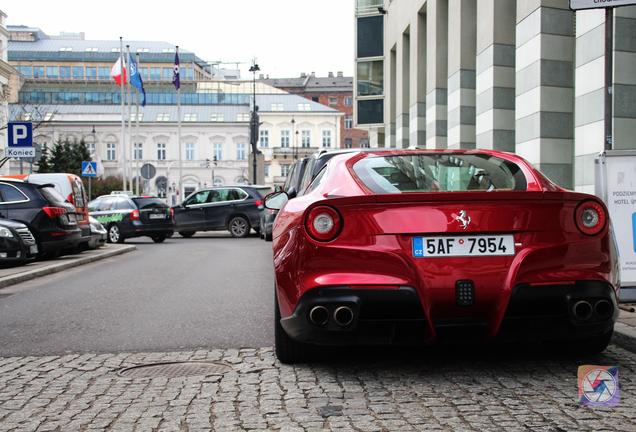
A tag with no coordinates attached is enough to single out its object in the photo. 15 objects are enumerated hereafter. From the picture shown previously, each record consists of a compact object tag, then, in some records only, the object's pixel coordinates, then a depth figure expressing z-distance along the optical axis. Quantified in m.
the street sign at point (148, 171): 35.06
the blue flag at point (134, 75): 48.99
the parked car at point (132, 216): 25.69
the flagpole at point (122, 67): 48.81
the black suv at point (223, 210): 28.84
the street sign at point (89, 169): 31.05
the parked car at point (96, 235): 19.69
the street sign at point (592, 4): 7.41
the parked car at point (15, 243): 13.92
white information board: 7.68
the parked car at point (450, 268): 4.67
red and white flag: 49.16
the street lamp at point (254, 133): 46.13
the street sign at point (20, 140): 17.88
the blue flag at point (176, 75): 49.81
